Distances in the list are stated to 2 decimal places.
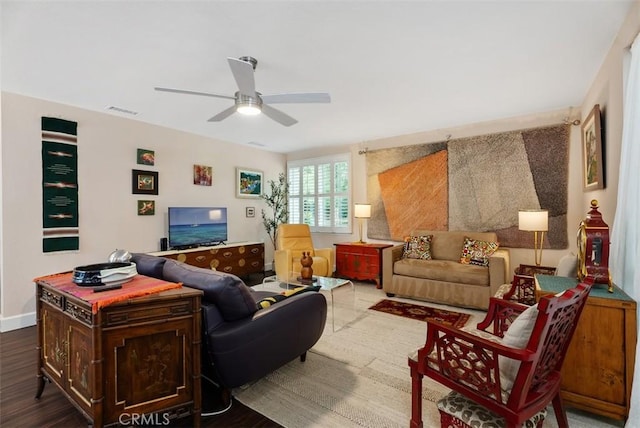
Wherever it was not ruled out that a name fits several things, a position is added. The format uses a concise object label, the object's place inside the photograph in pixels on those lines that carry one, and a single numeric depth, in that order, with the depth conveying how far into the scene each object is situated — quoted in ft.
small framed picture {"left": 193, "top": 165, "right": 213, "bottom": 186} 17.01
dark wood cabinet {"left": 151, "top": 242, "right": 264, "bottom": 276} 15.12
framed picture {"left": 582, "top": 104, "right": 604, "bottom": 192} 8.87
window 19.92
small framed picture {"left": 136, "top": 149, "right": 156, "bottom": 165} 14.54
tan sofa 12.32
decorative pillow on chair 4.48
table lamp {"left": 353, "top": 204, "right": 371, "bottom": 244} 17.56
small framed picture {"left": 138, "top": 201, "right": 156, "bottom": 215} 14.61
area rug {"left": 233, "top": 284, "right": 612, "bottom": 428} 6.15
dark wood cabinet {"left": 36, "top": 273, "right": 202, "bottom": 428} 4.92
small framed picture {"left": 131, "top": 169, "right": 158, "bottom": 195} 14.39
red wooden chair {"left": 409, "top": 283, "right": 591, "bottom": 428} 4.17
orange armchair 15.89
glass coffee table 11.56
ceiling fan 7.81
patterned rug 11.59
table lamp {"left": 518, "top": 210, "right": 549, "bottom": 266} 11.78
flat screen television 15.49
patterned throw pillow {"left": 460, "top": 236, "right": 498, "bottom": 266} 13.37
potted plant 21.24
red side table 16.53
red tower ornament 6.30
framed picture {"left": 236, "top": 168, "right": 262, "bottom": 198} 19.38
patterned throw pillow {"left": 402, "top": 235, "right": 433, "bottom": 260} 15.11
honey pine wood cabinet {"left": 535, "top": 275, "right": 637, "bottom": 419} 5.66
